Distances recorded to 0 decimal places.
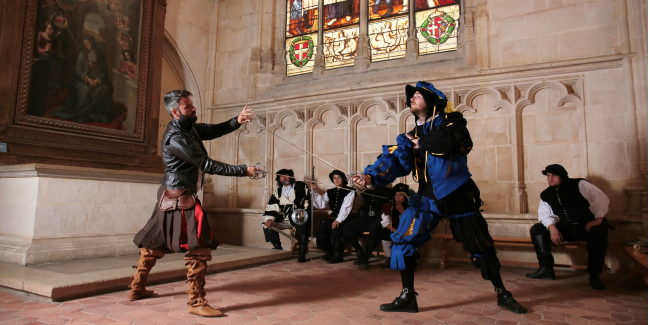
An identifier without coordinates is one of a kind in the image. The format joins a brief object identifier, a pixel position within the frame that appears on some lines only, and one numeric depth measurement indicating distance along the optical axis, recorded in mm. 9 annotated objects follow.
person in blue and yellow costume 2896
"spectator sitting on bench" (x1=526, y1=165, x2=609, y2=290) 4371
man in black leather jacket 2742
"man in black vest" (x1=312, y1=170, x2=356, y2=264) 5645
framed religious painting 5590
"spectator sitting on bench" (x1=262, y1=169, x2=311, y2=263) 6156
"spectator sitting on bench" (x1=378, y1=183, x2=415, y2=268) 5297
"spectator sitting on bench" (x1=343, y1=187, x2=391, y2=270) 5230
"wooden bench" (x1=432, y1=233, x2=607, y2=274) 4532
